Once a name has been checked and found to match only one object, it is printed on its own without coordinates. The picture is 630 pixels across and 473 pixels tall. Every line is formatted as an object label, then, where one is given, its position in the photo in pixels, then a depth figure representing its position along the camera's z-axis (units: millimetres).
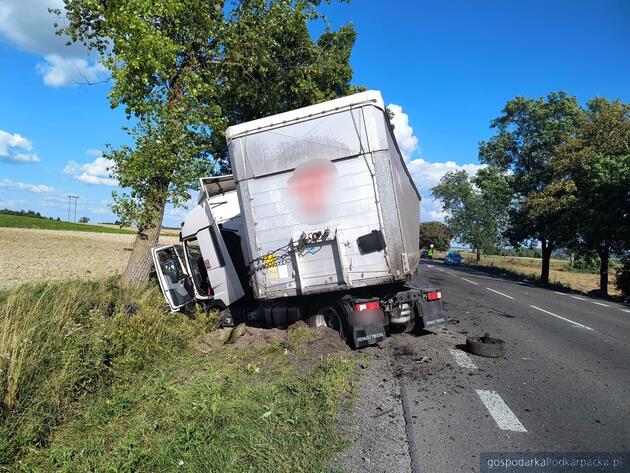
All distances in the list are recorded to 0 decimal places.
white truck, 6656
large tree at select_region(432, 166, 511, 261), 57219
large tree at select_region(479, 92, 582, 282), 29375
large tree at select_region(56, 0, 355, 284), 8992
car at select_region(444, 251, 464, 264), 55094
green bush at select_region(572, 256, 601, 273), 25734
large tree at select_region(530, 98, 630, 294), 22000
